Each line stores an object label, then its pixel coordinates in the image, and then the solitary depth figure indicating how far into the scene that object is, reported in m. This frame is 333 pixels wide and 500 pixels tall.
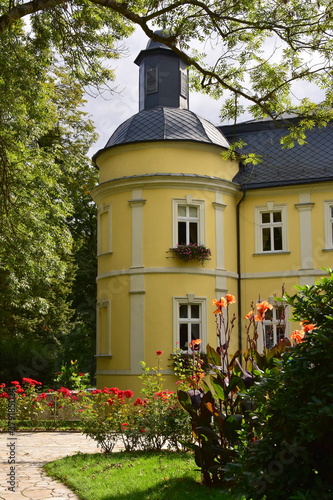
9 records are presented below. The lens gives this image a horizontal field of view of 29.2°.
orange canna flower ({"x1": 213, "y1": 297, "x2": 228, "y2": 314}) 7.13
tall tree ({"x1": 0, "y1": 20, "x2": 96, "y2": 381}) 10.45
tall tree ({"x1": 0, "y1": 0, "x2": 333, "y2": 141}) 8.22
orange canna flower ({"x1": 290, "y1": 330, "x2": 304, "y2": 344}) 5.77
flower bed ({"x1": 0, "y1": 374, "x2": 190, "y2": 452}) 9.53
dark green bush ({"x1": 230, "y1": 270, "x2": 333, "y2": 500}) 3.82
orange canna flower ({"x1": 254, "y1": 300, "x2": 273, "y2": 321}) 6.92
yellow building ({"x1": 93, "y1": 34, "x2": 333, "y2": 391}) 18.77
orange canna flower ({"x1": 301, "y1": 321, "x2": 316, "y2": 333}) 4.86
